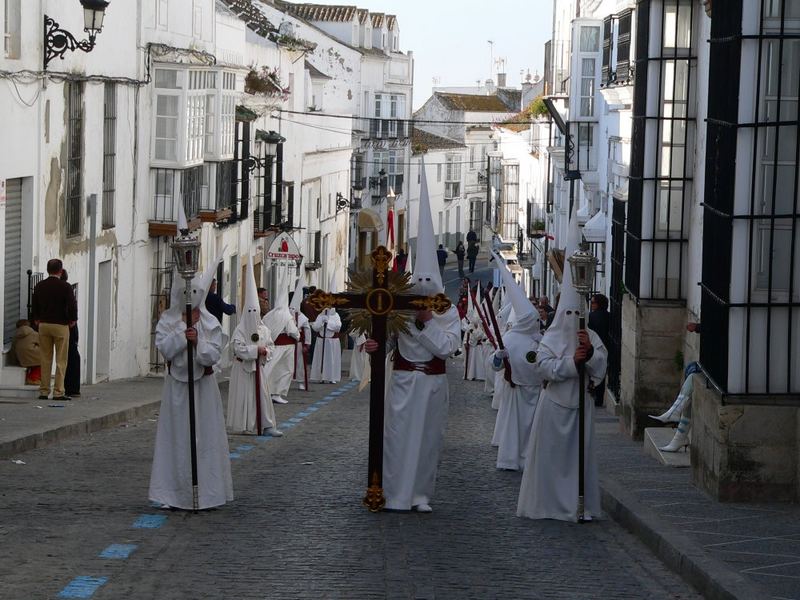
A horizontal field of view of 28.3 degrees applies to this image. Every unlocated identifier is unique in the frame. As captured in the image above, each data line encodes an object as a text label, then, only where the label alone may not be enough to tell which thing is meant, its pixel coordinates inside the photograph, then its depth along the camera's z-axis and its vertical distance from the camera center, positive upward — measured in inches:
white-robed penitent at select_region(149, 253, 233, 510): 461.4 -82.1
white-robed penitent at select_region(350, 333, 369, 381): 1315.2 -183.3
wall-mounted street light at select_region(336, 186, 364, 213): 2364.7 -85.7
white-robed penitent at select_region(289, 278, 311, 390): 1106.1 -139.9
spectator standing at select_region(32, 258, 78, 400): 762.8 -83.2
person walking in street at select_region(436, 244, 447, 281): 2837.6 -197.6
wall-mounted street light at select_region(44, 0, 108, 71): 826.2 +57.8
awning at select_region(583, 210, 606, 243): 1088.8 -54.1
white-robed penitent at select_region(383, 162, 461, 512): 474.9 -78.3
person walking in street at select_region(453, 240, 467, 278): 2903.5 -196.7
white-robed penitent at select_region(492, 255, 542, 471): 577.3 -94.8
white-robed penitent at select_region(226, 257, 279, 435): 735.7 -109.7
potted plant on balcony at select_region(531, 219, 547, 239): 1893.5 -98.8
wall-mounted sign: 1481.3 -100.9
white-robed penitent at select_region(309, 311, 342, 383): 1226.6 -159.1
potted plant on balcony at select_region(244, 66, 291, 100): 1622.8 +62.2
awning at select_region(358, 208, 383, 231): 2637.8 -125.4
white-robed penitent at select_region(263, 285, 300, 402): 859.4 -111.8
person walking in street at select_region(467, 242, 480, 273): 2938.0 -194.5
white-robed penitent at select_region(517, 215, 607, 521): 470.0 -84.4
